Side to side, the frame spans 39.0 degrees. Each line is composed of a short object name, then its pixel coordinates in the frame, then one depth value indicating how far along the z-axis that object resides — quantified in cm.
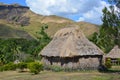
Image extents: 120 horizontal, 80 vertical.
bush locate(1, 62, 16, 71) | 2969
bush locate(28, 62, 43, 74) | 2328
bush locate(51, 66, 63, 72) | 2616
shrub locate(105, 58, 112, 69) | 2870
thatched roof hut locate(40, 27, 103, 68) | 2611
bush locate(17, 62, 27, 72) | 2778
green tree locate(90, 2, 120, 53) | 2066
